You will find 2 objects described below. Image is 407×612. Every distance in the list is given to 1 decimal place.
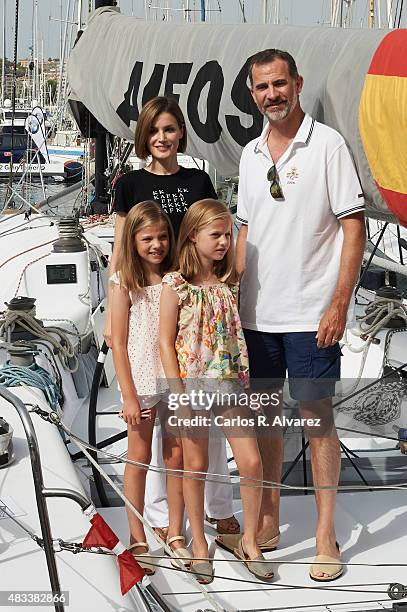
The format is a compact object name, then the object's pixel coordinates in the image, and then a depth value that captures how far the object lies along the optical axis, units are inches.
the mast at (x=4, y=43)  597.4
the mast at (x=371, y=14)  540.5
